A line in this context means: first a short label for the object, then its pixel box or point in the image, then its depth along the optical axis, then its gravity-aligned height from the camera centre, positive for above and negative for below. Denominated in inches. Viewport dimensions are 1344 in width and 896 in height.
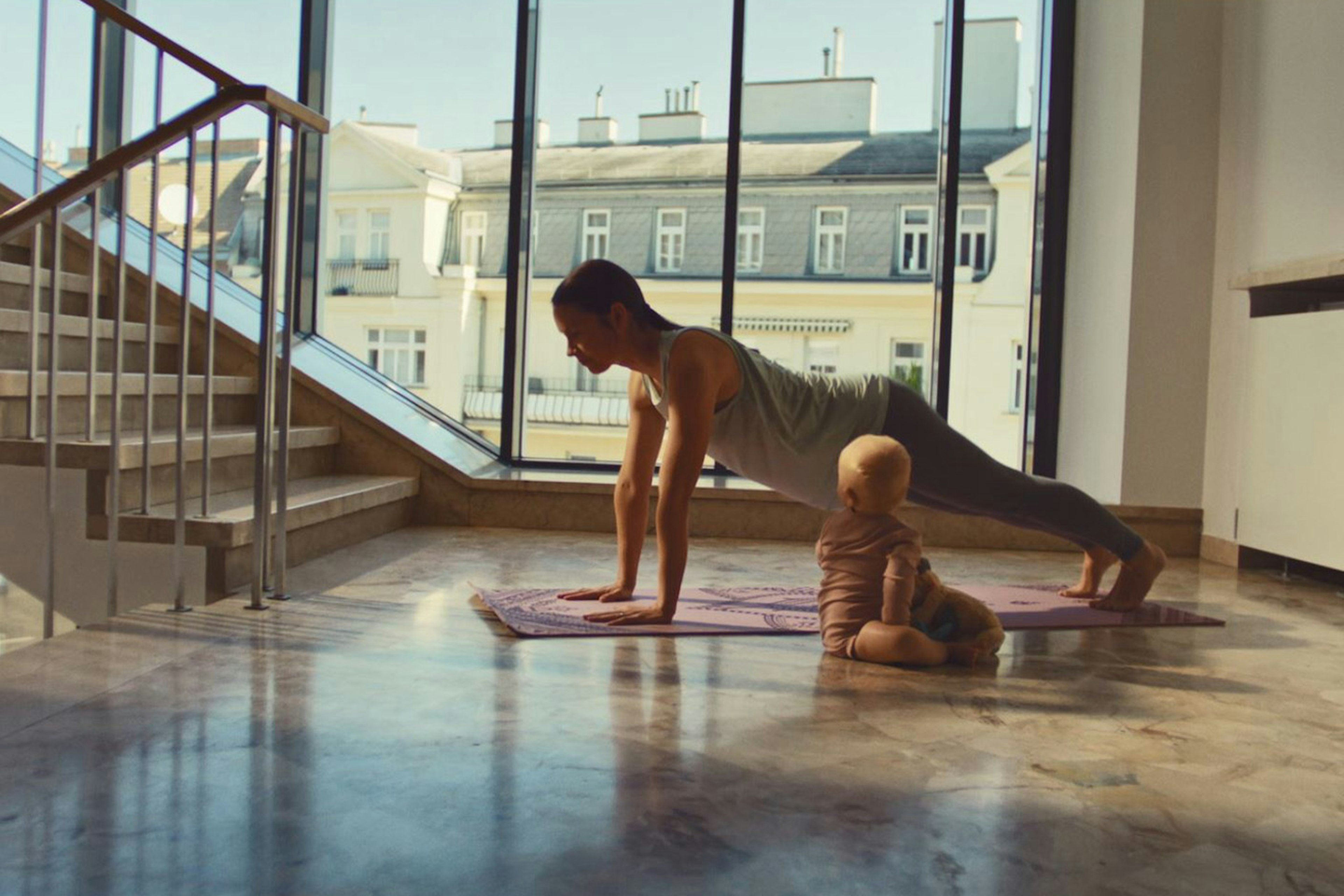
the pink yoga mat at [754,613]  99.7 -17.3
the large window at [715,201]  182.2 +30.0
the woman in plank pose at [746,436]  97.0 -2.1
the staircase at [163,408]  99.1 -2.3
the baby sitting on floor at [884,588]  87.4 -12.4
